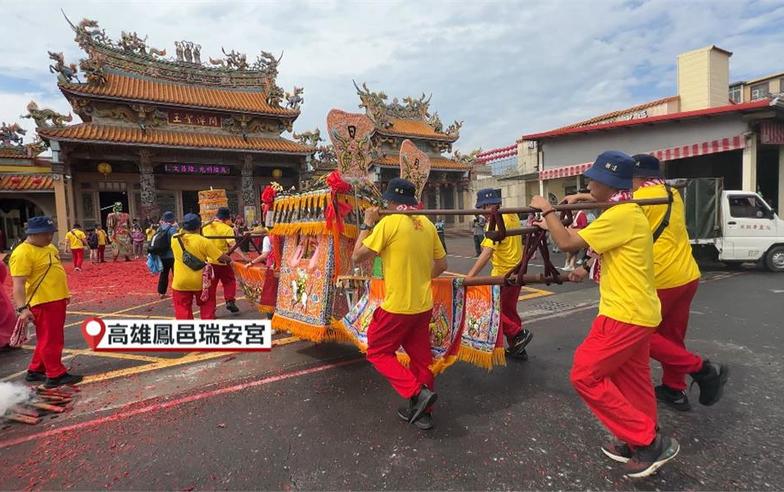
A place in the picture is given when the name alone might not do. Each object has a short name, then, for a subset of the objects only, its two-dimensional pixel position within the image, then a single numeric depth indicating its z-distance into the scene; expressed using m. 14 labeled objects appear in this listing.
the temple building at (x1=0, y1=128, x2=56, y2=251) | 16.31
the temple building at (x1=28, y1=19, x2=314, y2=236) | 15.60
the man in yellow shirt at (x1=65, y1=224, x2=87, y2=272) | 12.07
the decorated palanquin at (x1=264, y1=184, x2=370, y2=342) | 3.83
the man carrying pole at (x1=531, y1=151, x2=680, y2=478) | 2.16
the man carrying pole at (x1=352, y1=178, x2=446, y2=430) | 2.76
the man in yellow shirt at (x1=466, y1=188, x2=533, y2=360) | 3.86
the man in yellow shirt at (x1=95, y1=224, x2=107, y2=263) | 14.05
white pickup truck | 8.82
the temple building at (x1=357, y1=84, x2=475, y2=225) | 22.91
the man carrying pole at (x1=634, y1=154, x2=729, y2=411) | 2.82
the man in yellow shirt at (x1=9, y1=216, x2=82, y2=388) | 3.57
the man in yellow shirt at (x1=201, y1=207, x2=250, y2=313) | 6.29
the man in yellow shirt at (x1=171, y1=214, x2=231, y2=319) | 4.80
